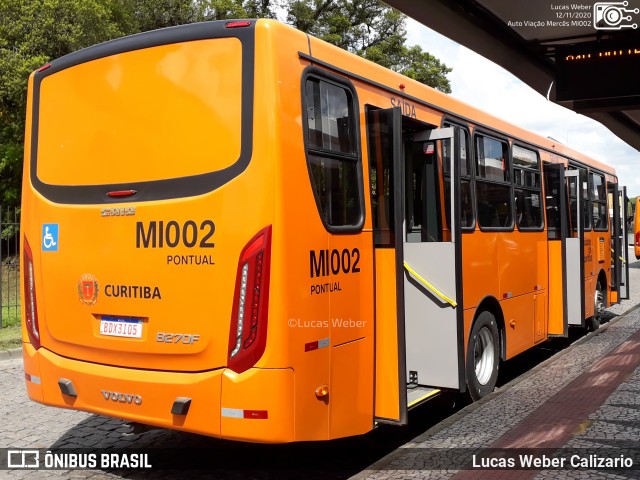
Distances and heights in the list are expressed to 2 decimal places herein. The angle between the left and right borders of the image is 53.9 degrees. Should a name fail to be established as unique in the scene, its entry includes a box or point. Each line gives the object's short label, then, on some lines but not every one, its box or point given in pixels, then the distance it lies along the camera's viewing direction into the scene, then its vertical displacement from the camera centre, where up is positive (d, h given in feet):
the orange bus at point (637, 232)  90.21 +0.04
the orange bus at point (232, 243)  12.70 +0.01
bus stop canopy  30.40 +10.63
